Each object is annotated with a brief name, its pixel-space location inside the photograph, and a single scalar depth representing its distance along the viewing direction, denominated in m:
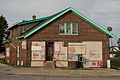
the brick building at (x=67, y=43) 22.19
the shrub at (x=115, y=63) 25.49
